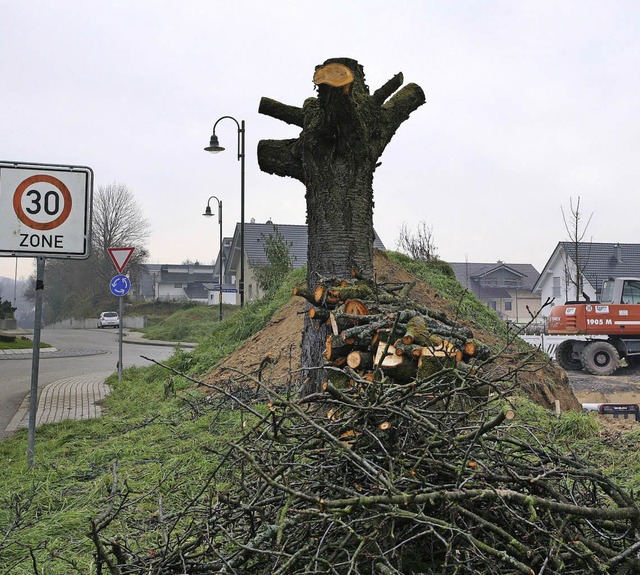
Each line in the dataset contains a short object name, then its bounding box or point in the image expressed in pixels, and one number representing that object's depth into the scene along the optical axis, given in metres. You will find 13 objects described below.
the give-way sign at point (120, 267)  16.42
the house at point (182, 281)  98.94
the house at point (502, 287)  69.06
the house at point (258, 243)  43.34
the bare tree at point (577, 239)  30.96
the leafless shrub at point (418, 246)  33.84
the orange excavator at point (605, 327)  20.75
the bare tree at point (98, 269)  69.75
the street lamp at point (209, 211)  33.59
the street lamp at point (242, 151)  22.91
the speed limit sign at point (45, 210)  7.20
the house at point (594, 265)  48.31
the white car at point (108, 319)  61.97
